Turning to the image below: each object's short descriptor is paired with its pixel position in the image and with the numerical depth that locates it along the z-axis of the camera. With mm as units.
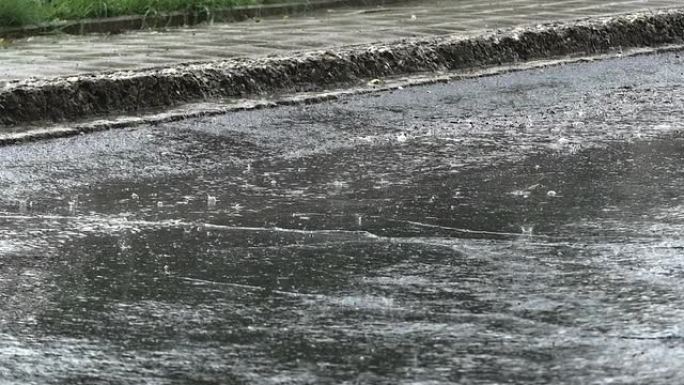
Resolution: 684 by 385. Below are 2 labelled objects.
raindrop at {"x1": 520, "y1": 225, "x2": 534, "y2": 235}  9945
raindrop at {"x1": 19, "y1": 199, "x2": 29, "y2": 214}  11039
